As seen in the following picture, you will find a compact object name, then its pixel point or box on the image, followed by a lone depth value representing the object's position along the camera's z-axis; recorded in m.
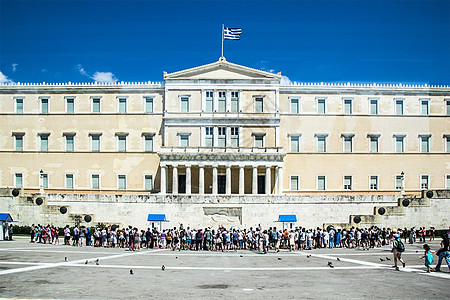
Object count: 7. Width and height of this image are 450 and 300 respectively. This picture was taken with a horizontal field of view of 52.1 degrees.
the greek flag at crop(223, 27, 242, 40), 53.19
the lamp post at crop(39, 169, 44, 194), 50.34
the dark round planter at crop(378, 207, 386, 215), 42.16
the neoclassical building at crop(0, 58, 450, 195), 56.09
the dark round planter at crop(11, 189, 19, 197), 41.69
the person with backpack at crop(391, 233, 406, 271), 21.02
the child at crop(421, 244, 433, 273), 19.70
